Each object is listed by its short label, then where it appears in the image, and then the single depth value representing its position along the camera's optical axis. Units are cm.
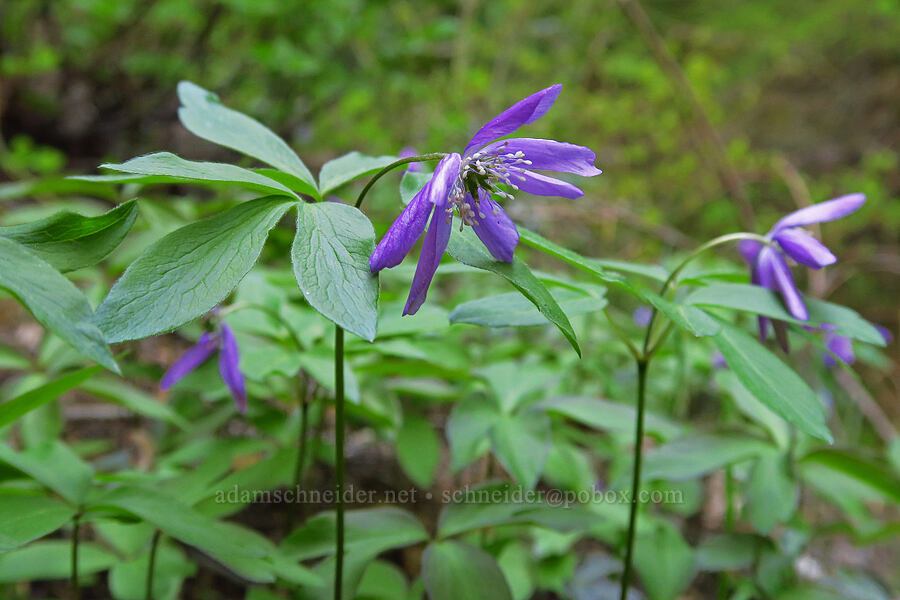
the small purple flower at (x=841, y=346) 40
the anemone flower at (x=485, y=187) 29
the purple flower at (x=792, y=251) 33
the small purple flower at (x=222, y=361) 36
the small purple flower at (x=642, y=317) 66
